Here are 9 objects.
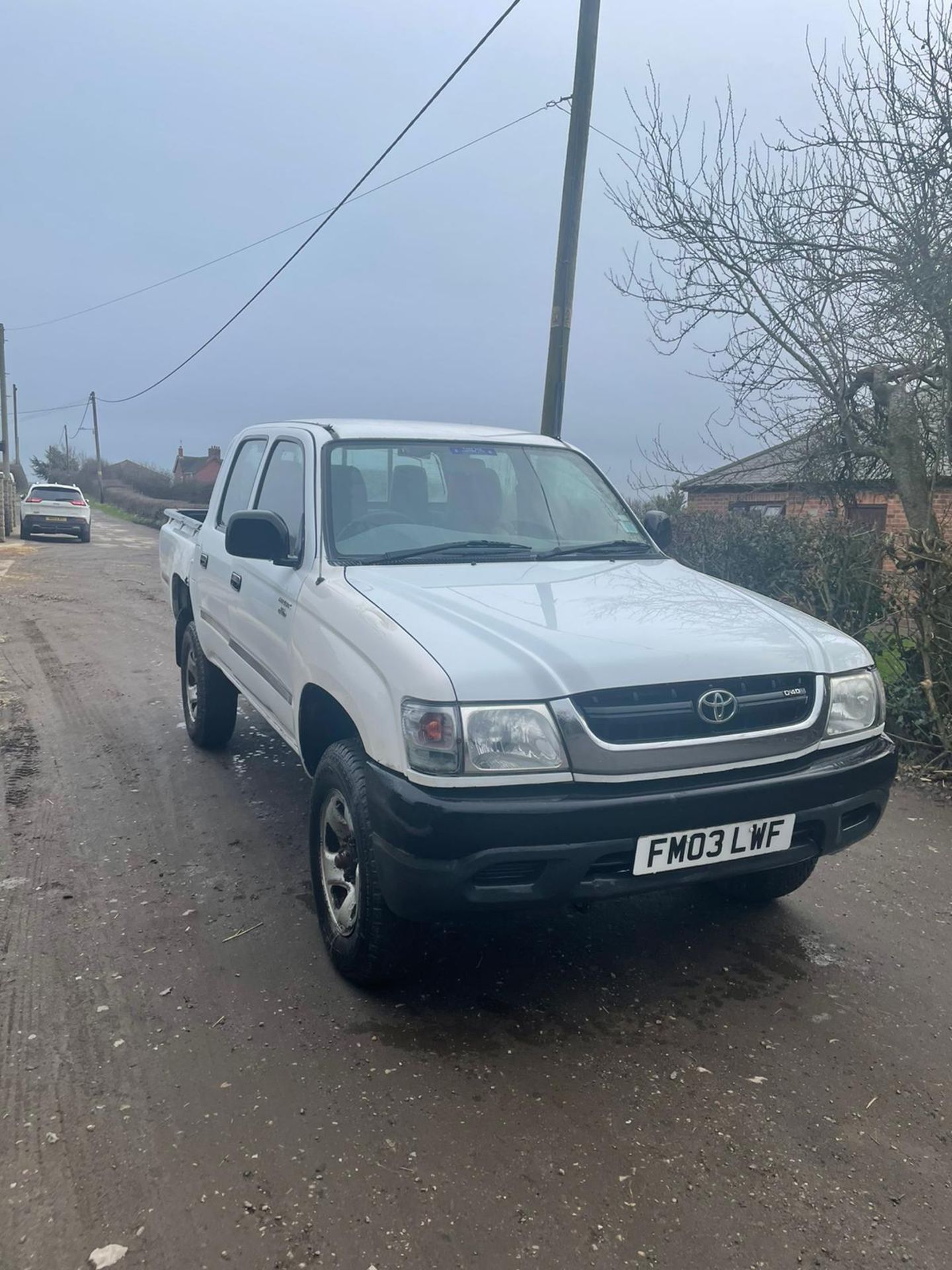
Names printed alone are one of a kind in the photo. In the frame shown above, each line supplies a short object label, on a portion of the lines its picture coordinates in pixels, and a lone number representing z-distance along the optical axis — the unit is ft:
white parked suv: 85.46
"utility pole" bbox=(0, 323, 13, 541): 87.86
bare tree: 27.89
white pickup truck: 8.84
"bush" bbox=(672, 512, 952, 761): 18.78
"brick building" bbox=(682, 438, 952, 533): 33.65
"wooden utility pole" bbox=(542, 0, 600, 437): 31.14
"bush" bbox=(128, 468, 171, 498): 178.91
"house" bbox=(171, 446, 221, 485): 203.31
